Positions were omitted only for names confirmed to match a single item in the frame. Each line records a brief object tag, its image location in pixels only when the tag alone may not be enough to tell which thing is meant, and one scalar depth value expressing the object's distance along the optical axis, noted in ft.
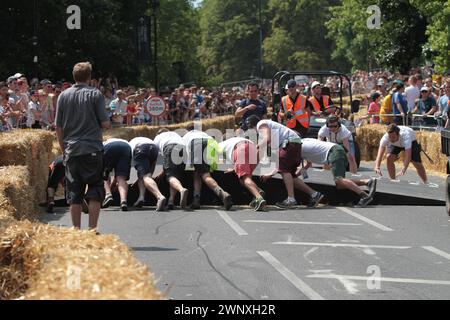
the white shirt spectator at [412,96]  89.25
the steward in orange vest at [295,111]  67.92
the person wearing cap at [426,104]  83.82
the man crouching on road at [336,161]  54.54
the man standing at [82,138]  37.42
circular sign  112.37
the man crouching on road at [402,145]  62.68
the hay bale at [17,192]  40.01
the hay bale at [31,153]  52.80
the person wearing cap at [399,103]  84.89
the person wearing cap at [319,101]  71.36
